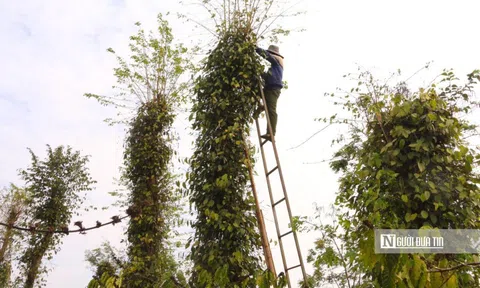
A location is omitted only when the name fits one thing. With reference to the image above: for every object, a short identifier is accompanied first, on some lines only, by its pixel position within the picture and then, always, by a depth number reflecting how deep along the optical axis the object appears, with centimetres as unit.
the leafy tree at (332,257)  376
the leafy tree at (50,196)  1213
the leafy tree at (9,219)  1341
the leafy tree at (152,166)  717
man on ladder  480
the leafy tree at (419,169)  354
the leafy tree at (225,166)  383
